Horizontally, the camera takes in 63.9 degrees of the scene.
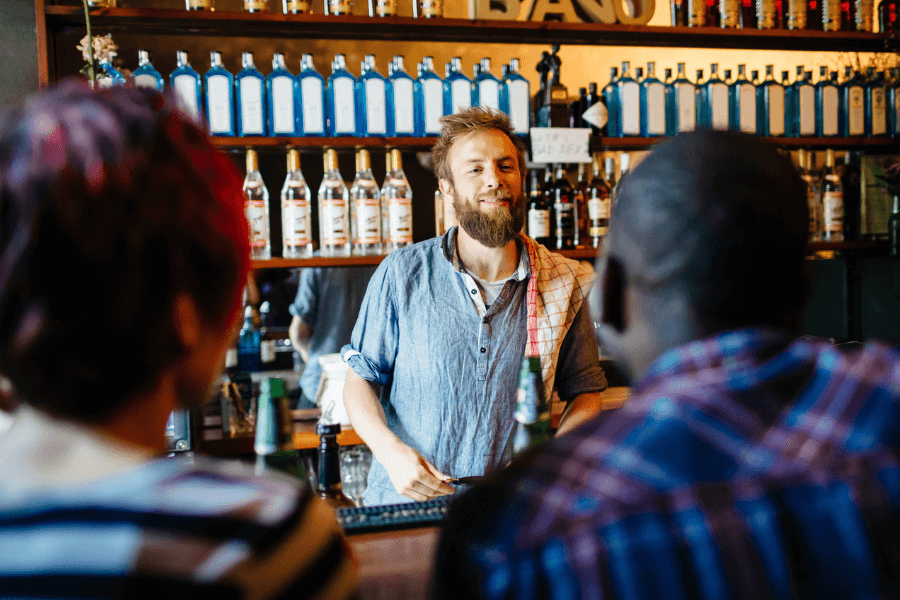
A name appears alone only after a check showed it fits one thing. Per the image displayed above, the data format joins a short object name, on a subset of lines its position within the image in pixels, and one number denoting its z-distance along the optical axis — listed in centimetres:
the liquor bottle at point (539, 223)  263
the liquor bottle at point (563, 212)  268
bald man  49
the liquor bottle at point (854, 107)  293
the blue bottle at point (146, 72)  235
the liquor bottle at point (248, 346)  269
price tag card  256
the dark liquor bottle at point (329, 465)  127
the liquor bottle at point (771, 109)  287
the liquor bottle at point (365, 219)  244
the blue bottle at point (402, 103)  249
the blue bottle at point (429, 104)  252
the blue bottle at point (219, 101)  238
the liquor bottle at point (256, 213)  239
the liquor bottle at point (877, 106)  293
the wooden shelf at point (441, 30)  232
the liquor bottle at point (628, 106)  274
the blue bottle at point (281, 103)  242
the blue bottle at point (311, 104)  244
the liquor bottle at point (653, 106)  277
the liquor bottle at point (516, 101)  258
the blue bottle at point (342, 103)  246
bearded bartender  177
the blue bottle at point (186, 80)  235
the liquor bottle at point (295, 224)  240
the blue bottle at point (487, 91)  257
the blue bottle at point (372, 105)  248
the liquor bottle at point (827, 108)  291
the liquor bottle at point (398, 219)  245
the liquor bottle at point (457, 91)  255
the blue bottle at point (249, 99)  239
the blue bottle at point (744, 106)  285
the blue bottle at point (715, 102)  283
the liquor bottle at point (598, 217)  272
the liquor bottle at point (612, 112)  276
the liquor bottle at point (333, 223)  245
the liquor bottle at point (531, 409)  125
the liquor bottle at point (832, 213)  290
